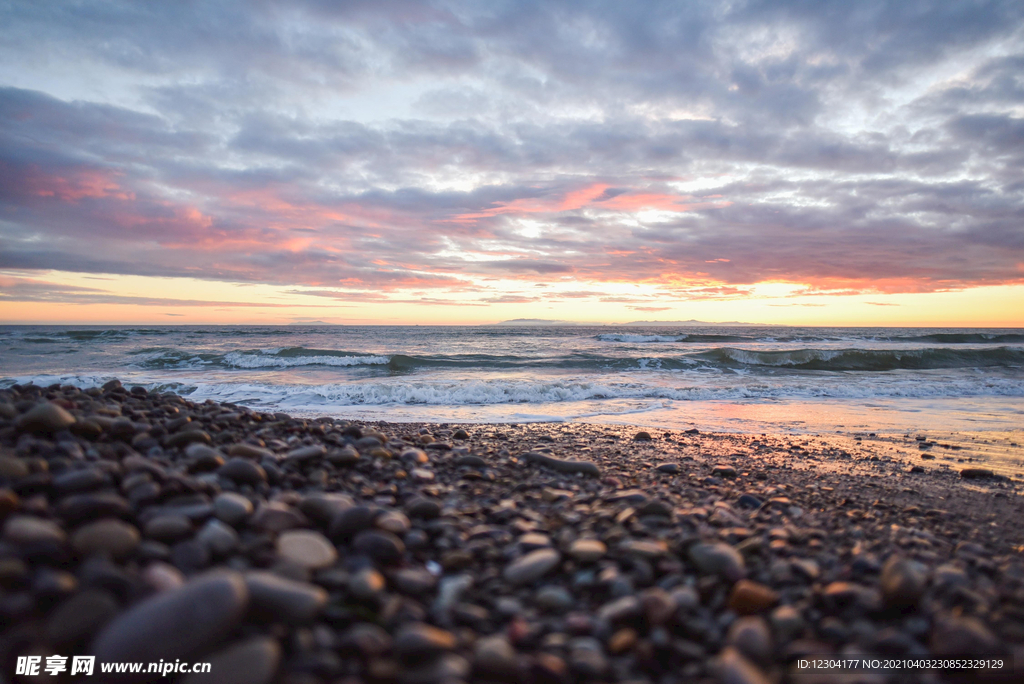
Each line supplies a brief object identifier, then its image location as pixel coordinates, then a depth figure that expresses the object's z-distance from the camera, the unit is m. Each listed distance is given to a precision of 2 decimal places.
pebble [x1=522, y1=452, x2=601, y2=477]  1.13
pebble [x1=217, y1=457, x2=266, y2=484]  0.78
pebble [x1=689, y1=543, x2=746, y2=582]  0.65
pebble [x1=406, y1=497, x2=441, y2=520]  0.76
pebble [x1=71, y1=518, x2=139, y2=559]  0.56
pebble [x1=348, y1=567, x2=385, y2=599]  0.57
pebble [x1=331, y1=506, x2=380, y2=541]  0.67
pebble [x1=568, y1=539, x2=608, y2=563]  0.67
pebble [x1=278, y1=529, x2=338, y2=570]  0.60
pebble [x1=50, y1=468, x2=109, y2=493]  0.65
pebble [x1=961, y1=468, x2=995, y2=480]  1.35
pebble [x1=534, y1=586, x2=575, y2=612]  0.60
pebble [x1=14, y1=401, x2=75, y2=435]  0.86
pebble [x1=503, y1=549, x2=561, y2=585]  0.64
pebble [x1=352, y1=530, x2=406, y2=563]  0.64
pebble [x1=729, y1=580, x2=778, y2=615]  0.60
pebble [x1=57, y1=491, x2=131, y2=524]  0.60
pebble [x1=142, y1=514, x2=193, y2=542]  0.59
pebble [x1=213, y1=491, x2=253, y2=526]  0.65
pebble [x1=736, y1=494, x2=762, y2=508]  0.99
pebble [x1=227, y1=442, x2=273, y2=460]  0.88
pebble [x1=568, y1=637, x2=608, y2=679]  0.52
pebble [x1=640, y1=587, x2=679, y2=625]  0.57
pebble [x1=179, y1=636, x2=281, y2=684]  0.47
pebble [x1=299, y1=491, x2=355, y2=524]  0.69
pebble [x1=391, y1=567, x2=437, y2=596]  0.60
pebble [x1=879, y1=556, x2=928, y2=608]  0.60
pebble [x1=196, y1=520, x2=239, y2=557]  0.59
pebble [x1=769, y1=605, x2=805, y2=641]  0.57
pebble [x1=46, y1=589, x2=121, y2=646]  0.49
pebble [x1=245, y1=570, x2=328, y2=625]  0.52
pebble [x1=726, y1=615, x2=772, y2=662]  0.54
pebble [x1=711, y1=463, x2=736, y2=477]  1.26
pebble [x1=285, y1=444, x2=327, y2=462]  0.91
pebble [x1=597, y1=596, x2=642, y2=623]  0.57
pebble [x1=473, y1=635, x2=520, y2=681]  0.51
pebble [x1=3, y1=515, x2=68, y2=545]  0.54
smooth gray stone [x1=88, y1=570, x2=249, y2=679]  0.47
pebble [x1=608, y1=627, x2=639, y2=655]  0.54
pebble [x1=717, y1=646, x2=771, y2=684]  0.50
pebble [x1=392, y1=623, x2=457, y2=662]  0.51
